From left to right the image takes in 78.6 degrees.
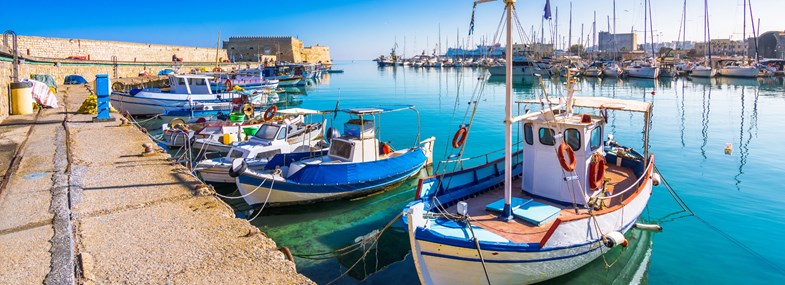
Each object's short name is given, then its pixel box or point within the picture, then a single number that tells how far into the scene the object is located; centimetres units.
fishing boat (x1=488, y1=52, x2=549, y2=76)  7069
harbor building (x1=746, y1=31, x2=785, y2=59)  8931
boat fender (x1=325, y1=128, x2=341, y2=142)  1473
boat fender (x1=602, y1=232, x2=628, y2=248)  799
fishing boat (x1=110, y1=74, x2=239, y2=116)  2888
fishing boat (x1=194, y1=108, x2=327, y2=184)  1403
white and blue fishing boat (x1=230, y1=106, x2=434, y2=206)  1197
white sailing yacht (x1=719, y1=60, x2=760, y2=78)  6460
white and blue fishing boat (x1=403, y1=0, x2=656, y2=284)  724
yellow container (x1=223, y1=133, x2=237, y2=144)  1814
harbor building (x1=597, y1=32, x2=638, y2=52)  14738
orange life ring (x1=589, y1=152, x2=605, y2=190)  902
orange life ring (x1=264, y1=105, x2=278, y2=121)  2022
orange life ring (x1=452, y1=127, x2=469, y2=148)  930
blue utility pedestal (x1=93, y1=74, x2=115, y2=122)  1734
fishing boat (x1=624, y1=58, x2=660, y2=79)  6656
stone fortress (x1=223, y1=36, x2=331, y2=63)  10581
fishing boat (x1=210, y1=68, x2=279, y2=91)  4450
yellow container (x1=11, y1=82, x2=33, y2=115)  1959
